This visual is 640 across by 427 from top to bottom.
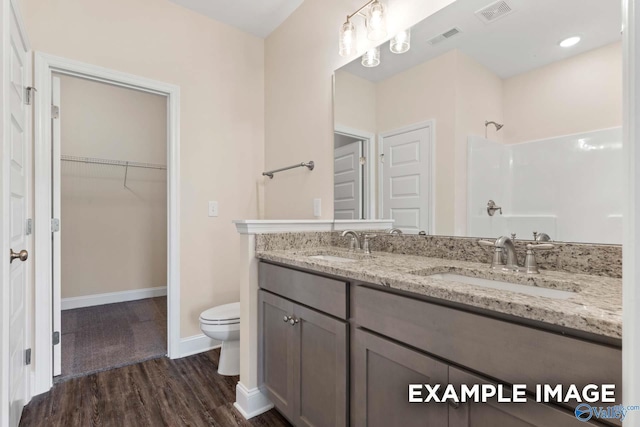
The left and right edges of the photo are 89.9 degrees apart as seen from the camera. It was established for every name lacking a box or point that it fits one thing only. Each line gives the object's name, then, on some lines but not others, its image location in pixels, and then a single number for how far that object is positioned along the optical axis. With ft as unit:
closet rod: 11.40
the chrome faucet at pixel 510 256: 3.76
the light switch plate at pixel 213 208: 8.51
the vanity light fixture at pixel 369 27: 5.74
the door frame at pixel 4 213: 4.03
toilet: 6.88
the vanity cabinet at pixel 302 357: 4.10
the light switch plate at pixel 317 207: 7.55
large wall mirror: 3.58
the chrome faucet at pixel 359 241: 5.88
